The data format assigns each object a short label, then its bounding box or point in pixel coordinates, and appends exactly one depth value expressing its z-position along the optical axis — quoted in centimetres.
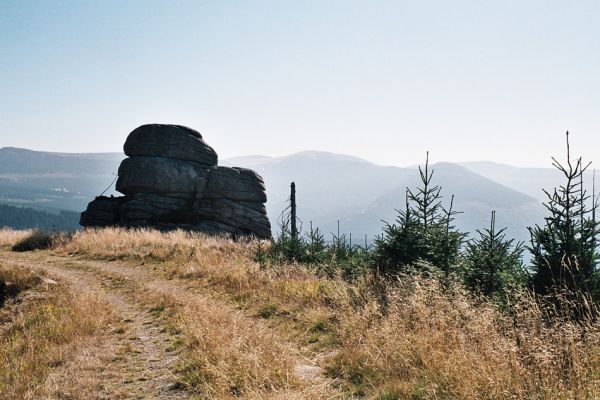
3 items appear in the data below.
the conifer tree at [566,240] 896
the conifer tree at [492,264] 1062
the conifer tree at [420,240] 1203
